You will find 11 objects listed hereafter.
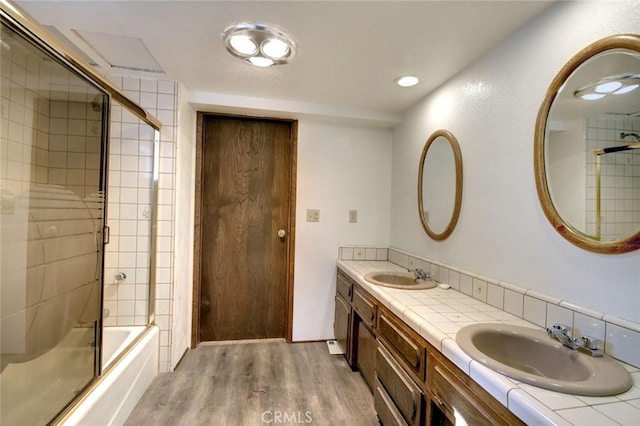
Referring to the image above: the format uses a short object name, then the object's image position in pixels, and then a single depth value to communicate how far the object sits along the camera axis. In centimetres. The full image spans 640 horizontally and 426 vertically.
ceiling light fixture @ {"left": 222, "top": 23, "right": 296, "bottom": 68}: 136
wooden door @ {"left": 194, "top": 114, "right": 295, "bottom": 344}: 248
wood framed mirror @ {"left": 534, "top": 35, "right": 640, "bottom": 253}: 89
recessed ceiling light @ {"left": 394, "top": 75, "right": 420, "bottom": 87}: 179
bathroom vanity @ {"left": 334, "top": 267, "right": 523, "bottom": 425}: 85
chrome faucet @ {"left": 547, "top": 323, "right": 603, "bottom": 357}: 88
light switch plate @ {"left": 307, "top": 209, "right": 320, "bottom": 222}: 255
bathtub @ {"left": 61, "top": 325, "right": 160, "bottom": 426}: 131
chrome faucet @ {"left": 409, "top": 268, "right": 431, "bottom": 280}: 181
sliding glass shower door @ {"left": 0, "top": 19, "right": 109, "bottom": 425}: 130
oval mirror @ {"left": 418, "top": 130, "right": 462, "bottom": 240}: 169
